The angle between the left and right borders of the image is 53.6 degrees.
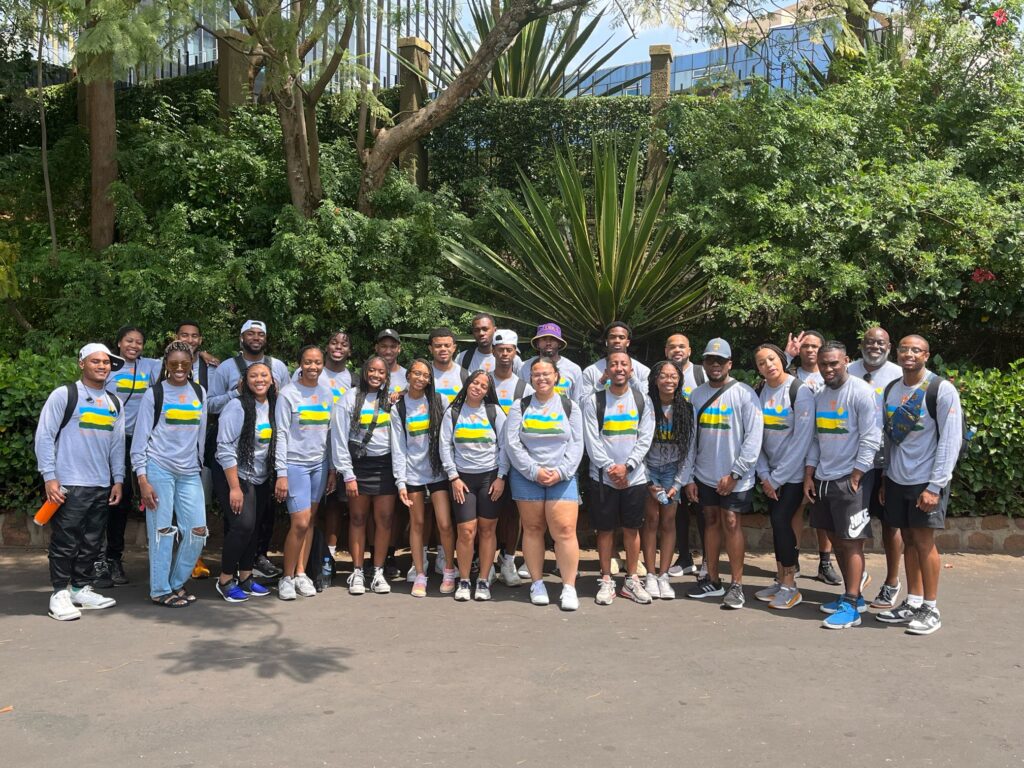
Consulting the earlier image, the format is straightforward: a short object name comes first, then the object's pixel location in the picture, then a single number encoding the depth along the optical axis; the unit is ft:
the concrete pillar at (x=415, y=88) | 43.31
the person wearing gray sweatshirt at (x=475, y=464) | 23.38
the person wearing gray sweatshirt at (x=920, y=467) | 20.75
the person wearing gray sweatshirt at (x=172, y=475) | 22.29
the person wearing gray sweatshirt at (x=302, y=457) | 23.17
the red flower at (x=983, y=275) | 29.63
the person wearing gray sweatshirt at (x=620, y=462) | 23.29
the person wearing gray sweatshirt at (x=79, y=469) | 21.75
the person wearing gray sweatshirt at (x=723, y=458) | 22.79
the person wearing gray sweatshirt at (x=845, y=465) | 21.54
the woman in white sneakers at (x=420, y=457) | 23.71
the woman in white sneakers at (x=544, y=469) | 22.89
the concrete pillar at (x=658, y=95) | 36.29
